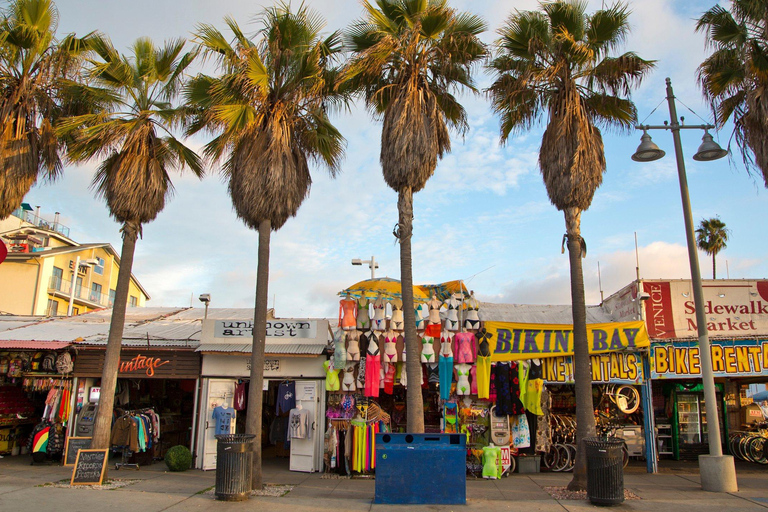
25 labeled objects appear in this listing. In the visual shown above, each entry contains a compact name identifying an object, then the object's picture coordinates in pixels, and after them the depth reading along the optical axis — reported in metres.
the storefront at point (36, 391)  14.79
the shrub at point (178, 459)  14.24
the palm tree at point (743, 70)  12.31
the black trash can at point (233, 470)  10.22
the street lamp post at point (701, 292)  11.53
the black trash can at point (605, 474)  9.91
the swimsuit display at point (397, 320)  14.64
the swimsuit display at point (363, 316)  14.68
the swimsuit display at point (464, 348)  14.29
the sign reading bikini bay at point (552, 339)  14.66
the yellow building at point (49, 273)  35.09
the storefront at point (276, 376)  14.73
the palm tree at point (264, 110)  12.29
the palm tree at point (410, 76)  12.20
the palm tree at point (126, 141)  13.03
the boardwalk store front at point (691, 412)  18.14
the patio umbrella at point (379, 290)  15.01
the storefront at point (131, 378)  15.20
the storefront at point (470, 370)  14.09
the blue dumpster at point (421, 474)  9.96
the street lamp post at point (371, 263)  20.24
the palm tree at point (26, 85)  13.33
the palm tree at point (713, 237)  42.82
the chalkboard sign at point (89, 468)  11.62
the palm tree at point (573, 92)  12.01
